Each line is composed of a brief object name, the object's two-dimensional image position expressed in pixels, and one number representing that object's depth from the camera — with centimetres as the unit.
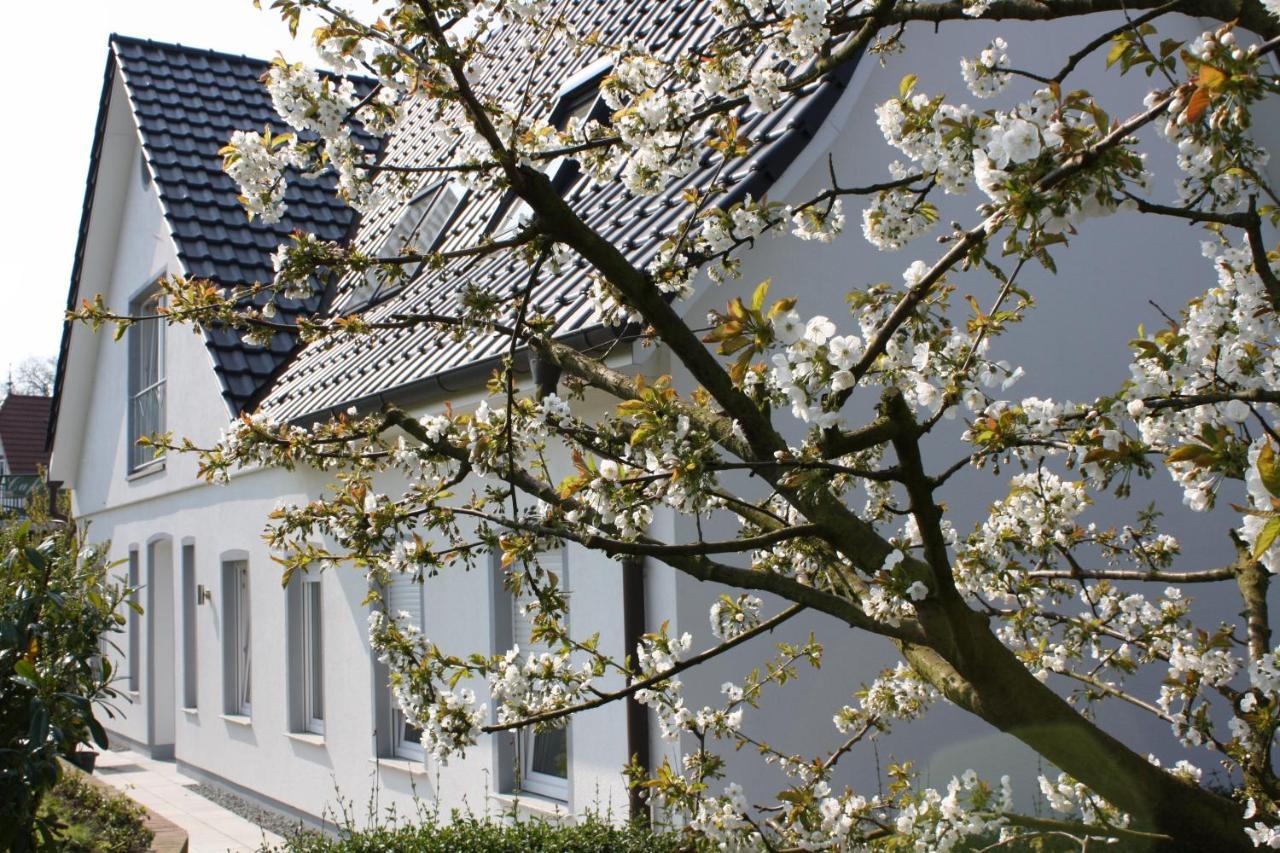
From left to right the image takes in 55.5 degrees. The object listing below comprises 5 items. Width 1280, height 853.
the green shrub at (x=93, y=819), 737
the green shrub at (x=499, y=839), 570
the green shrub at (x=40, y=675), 557
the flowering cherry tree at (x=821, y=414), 238
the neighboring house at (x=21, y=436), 3441
